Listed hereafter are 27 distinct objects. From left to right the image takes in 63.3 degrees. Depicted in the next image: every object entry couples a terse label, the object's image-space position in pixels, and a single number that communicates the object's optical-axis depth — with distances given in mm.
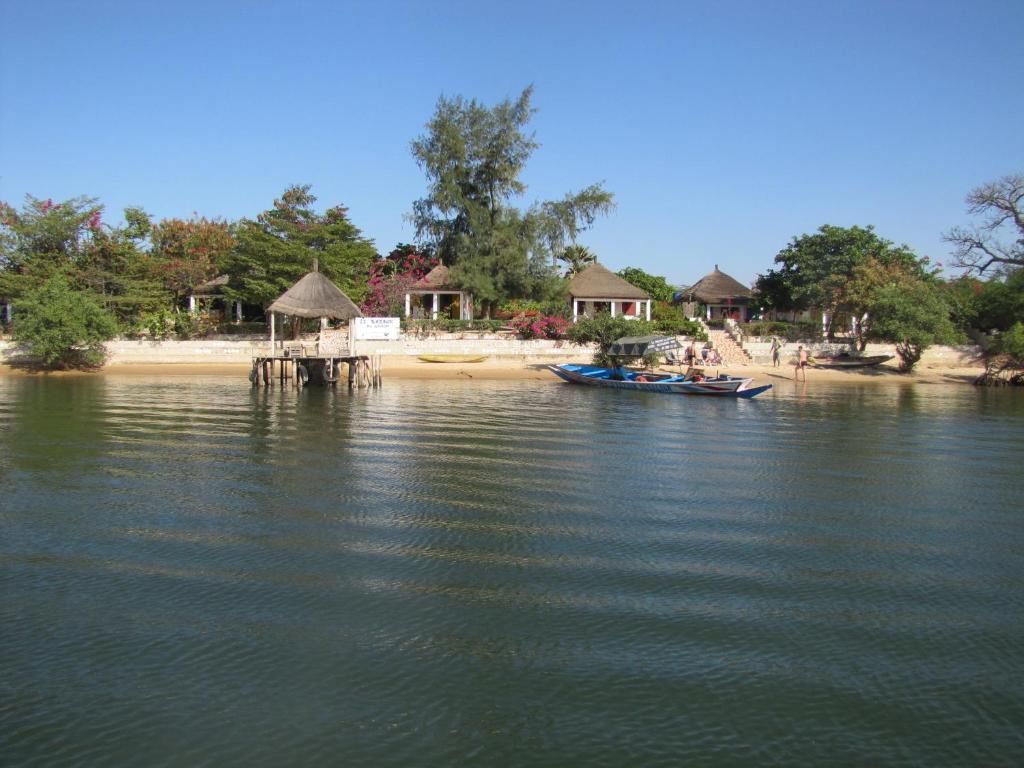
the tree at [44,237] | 39969
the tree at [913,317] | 39219
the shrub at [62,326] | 36562
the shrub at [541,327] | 43281
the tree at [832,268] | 43500
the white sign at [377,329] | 39500
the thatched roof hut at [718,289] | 58469
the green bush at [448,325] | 43250
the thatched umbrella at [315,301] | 31656
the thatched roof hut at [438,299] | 47688
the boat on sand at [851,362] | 41812
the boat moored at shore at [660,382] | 30297
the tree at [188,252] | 43750
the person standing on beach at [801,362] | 39250
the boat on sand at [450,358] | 40922
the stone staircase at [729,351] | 42875
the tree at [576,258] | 60875
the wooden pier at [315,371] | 32875
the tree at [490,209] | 45625
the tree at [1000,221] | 42594
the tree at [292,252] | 39594
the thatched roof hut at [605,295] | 51188
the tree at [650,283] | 60469
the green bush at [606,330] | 39312
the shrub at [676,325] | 44969
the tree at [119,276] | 40125
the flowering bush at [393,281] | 44750
